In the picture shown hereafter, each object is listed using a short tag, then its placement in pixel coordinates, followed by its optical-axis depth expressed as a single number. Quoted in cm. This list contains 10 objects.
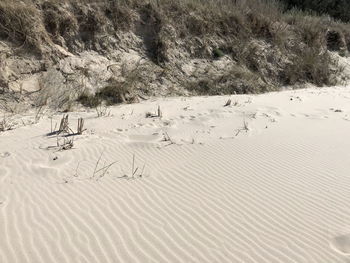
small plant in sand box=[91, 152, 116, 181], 500
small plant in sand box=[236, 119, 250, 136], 712
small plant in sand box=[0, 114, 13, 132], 659
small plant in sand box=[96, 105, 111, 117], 770
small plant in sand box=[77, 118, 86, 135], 653
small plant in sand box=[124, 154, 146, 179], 504
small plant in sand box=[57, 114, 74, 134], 655
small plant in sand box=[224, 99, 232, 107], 879
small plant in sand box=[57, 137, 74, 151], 586
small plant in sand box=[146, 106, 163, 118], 776
